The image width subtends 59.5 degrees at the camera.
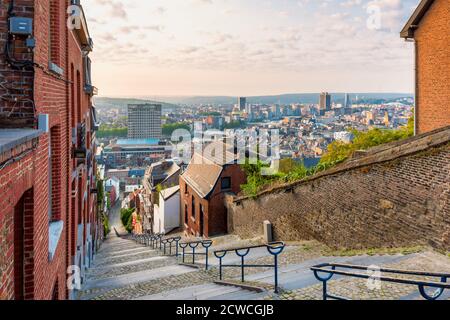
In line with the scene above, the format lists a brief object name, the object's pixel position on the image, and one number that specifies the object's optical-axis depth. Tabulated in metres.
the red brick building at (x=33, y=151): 3.89
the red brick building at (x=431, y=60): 12.93
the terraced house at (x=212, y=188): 22.70
